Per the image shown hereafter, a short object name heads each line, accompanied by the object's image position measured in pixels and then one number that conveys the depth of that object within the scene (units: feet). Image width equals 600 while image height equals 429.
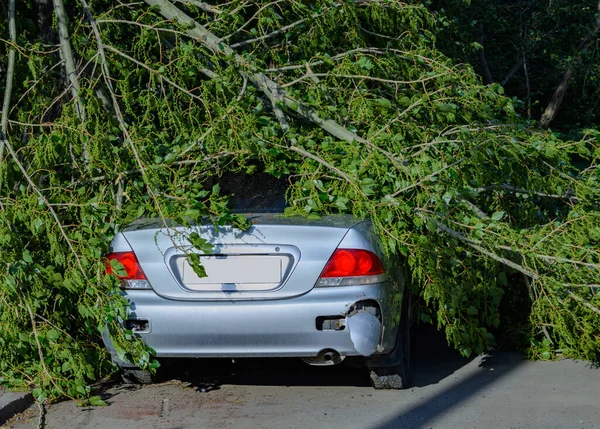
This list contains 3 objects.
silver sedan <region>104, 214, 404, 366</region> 31.59
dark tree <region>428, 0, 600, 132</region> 75.10
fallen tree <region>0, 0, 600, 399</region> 34.09
